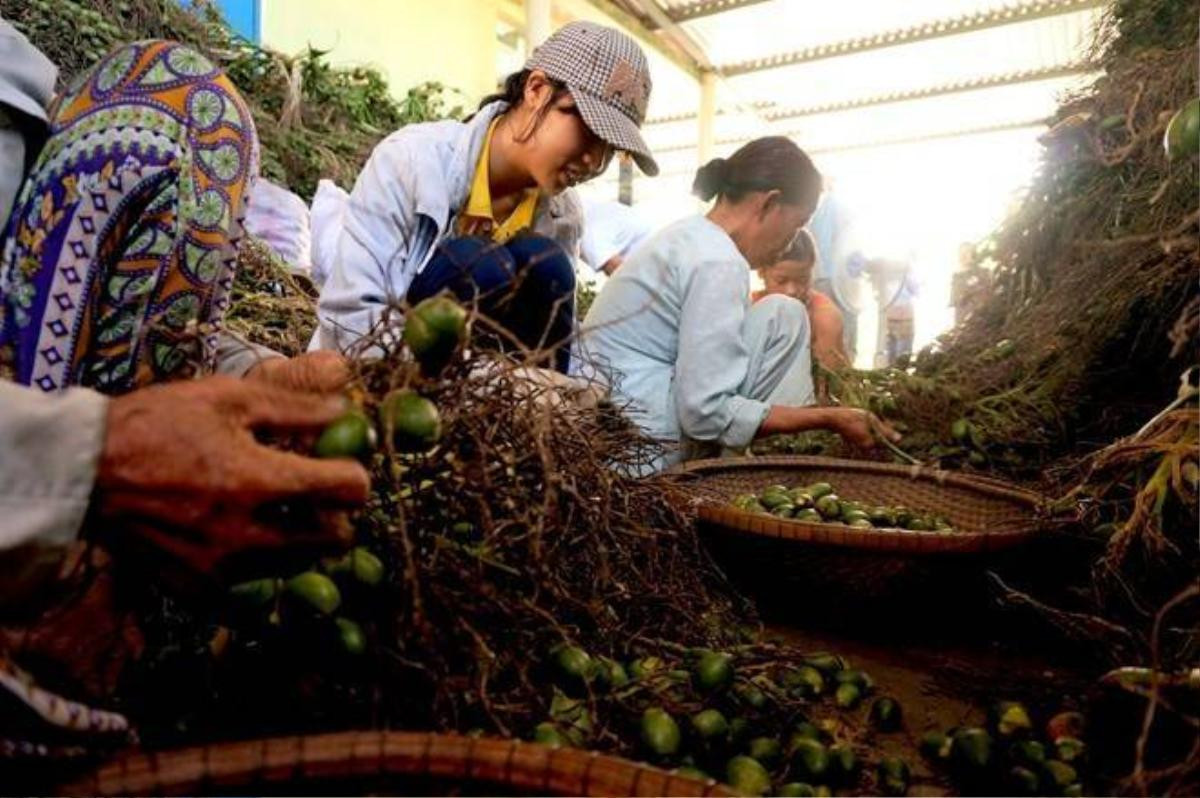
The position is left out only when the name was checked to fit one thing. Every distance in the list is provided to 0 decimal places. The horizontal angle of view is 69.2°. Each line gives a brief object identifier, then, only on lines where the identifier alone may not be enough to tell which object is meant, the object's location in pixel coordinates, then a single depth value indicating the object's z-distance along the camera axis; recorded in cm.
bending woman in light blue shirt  296
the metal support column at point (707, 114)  841
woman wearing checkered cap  228
